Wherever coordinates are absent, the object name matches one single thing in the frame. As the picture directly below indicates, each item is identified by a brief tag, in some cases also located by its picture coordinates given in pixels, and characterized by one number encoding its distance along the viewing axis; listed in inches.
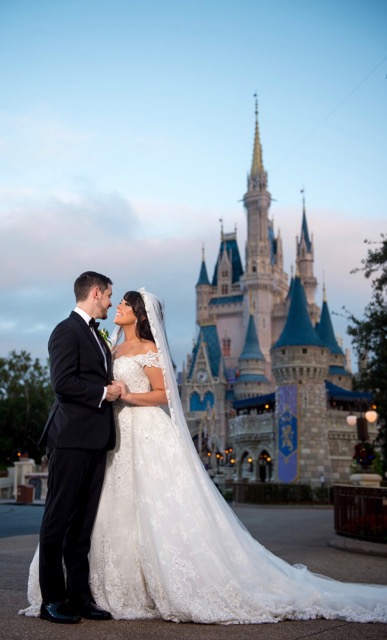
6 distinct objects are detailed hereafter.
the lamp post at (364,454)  474.0
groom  161.0
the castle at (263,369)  1615.4
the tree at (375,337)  765.3
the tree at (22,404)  1731.1
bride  164.2
